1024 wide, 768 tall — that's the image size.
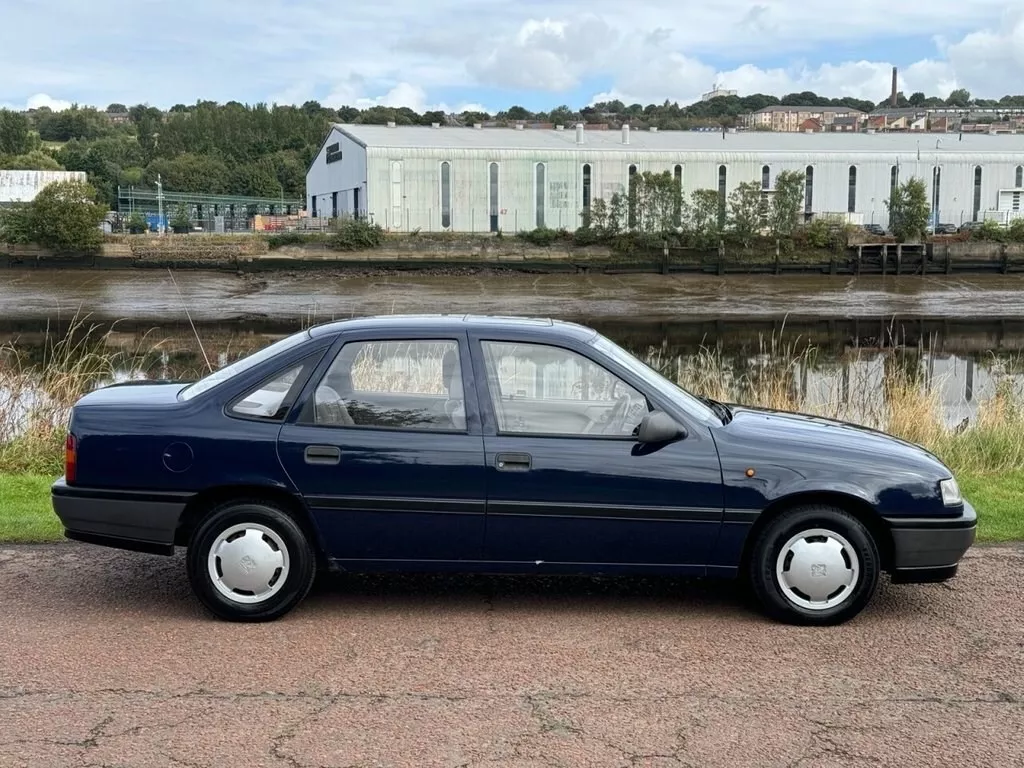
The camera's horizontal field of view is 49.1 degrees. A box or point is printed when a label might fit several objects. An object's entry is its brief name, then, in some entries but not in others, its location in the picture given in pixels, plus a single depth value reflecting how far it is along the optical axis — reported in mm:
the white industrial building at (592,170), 69688
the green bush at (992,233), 67938
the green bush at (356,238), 63719
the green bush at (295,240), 63719
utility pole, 74006
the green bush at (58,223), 61719
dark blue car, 5930
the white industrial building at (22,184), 94125
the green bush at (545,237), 66188
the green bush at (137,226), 72312
